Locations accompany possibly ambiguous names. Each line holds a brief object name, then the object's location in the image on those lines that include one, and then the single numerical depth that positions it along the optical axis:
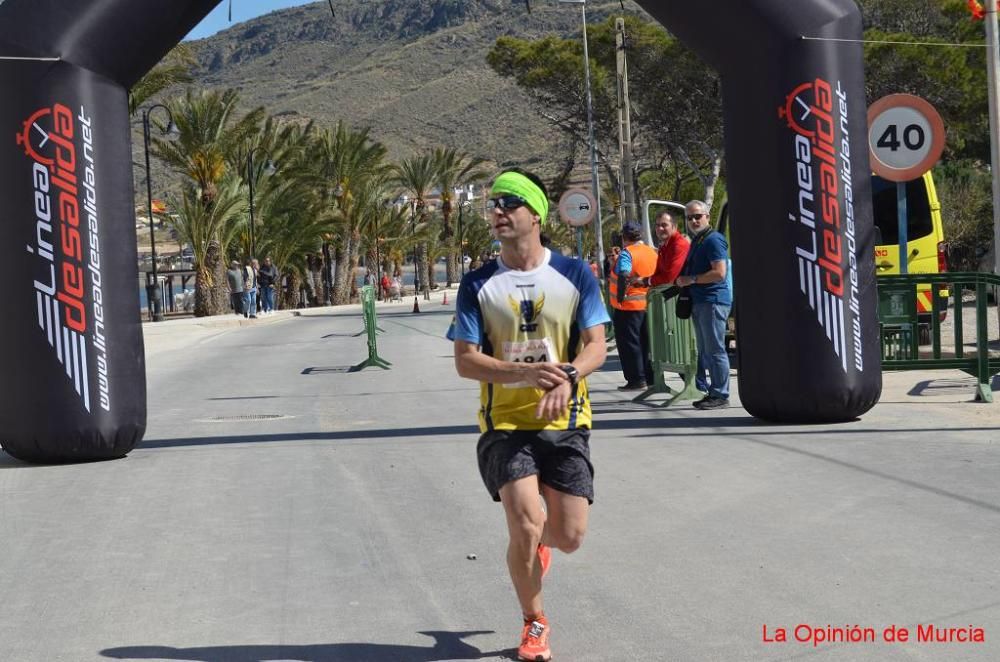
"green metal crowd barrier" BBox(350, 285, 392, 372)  19.36
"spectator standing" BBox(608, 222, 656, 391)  13.77
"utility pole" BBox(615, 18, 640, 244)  32.56
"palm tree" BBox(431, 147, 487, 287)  75.94
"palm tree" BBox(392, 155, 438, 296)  76.19
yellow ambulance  17.42
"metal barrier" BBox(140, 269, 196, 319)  62.07
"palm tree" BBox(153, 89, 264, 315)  48.28
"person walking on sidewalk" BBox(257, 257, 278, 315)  46.72
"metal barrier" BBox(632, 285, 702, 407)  12.86
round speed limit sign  12.32
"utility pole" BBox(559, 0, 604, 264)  42.32
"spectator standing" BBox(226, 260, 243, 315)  41.75
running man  4.73
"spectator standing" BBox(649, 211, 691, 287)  13.11
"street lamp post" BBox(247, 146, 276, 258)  48.45
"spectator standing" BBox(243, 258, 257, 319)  42.12
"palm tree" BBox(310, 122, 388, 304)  61.66
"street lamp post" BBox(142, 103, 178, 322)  39.67
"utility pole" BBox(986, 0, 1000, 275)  14.58
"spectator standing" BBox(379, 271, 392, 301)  67.06
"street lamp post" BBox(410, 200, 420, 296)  76.53
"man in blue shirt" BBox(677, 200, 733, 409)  11.89
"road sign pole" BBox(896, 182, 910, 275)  12.93
